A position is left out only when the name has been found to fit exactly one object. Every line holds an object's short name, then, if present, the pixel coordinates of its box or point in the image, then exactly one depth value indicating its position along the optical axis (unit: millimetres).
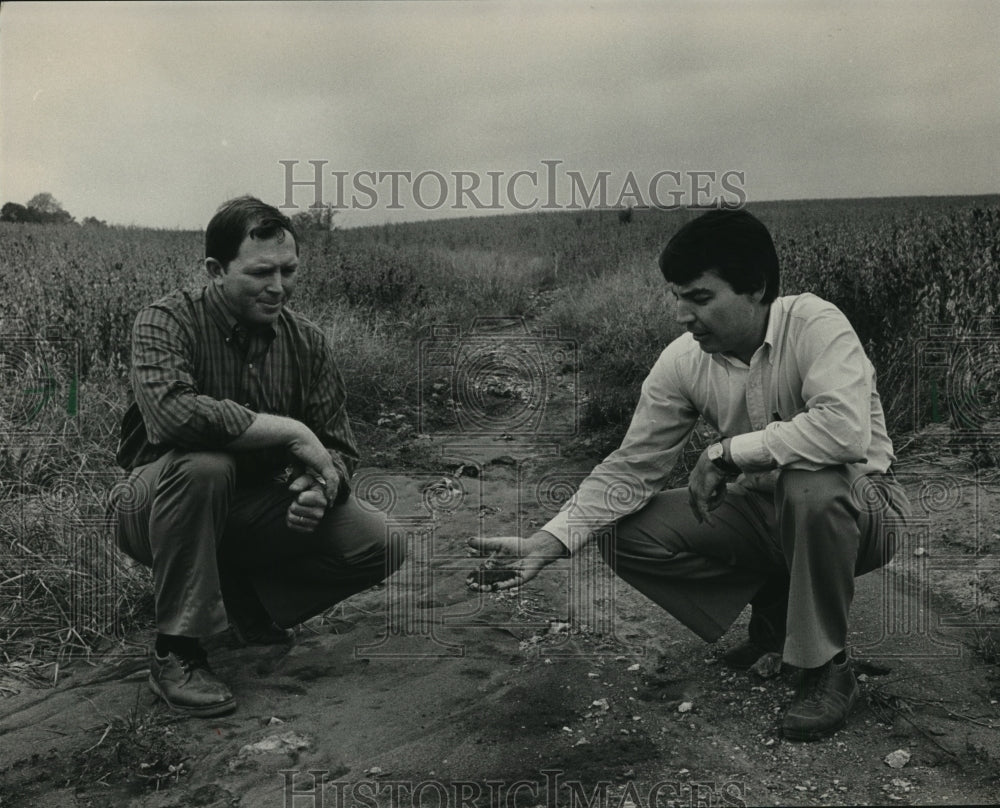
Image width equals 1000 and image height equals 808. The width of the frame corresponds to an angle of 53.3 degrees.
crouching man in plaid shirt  3064
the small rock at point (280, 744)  2838
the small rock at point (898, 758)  2623
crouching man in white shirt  2773
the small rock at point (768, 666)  3188
